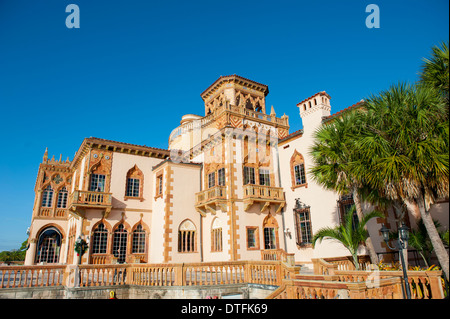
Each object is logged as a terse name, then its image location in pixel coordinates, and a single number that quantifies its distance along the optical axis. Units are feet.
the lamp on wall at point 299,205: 72.90
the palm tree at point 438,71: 36.37
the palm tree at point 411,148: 37.06
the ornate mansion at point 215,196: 72.18
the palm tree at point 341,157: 47.26
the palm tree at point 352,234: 47.88
